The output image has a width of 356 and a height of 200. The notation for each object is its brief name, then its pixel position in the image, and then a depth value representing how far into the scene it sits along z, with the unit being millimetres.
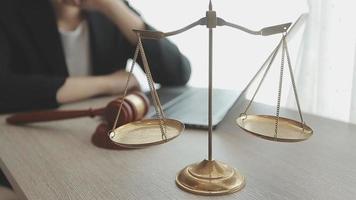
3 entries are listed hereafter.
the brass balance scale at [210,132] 544
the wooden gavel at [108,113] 805
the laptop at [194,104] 876
